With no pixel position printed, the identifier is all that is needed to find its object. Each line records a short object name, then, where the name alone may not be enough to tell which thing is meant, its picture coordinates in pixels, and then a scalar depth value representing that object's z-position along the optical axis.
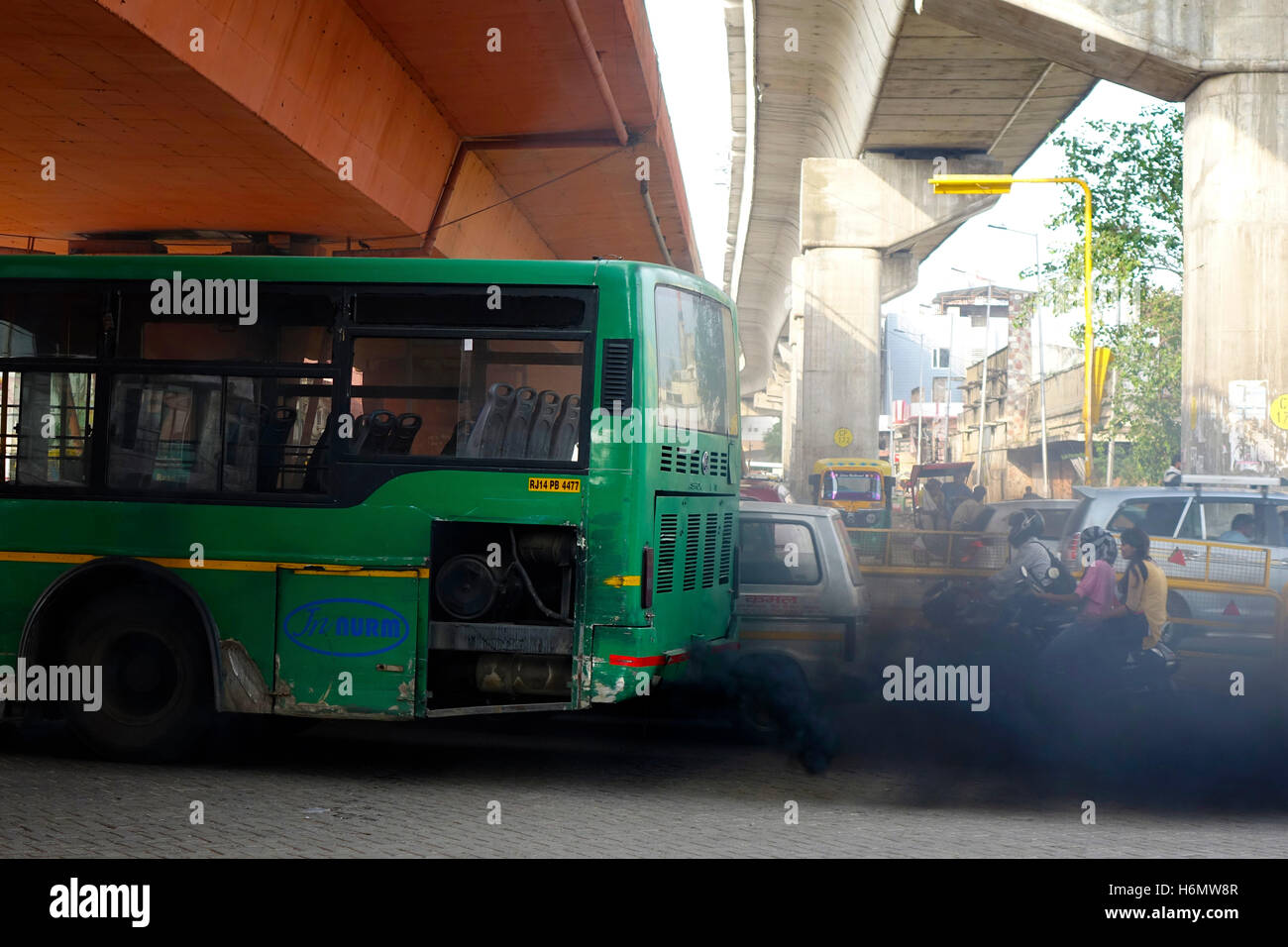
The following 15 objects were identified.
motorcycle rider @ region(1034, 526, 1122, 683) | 10.21
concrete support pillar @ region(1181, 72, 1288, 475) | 15.88
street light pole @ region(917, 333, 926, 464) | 118.84
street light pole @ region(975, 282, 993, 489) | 62.91
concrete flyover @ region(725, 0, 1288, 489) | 16.05
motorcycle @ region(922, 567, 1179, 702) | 10.23
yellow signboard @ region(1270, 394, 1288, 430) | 15.59
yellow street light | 22.03
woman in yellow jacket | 10.87
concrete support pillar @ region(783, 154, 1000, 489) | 31.89
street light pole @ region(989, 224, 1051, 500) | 48.99
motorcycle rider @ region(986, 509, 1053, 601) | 11.76
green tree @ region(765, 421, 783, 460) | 139.12
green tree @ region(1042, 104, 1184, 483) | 31.92
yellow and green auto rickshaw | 37.00
